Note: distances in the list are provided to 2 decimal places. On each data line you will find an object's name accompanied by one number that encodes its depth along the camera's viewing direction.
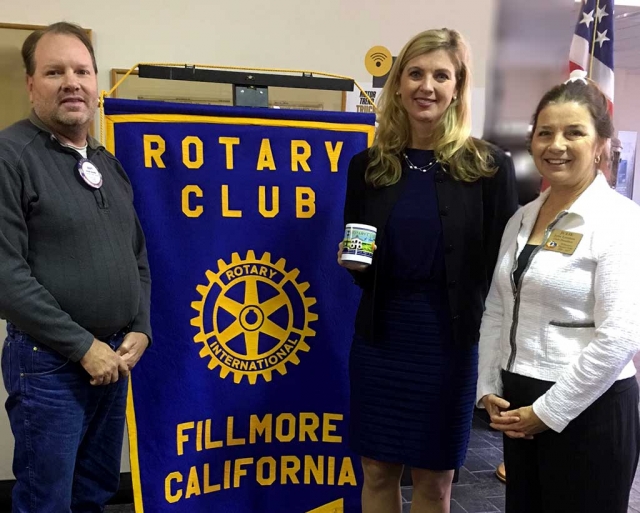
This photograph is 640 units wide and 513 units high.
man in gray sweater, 1.38
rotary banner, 1.98
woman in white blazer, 1.22
